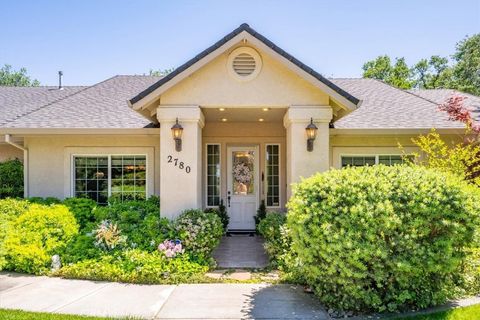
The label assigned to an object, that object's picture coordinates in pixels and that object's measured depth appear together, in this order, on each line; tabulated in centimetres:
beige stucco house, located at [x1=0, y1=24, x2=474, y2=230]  844
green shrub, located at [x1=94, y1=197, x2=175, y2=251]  777
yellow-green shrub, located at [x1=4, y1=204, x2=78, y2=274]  728
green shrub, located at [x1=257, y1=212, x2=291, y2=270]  760
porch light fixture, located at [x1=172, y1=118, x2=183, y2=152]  826
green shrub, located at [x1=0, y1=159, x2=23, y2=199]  1091
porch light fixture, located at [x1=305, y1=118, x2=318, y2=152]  828
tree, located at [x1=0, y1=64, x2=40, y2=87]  5053
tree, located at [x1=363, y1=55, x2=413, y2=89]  3700
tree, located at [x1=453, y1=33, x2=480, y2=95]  3272
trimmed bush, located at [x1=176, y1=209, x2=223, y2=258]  760
